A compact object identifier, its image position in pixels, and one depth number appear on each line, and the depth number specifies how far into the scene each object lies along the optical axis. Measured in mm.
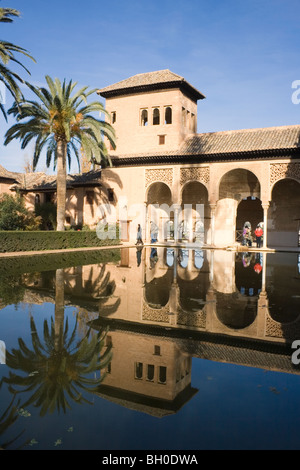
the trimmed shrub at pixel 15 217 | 19344
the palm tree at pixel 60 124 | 18719
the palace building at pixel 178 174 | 22359
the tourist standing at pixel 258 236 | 22441
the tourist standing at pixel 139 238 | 24058
